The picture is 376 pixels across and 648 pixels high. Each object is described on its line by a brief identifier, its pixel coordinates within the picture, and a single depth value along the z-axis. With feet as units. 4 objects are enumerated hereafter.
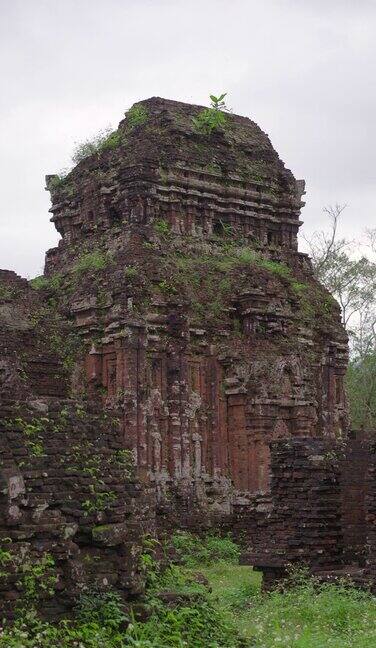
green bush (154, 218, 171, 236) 78.07
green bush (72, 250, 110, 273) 76.64
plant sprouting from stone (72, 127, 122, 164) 82.64
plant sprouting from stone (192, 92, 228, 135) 84.12
